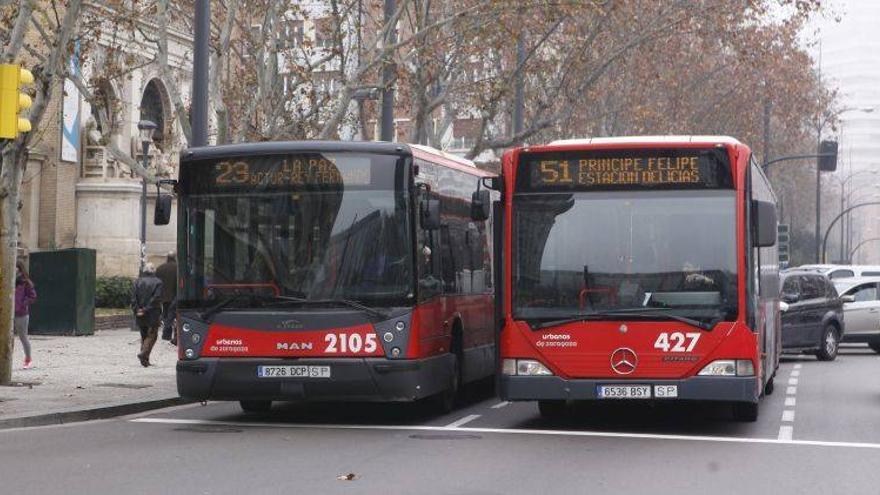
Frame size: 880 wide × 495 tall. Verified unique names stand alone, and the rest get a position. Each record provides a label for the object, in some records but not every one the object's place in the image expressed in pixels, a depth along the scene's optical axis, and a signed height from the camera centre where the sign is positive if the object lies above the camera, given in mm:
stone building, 40125 +1906
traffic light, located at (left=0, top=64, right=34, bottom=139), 15250 +1529
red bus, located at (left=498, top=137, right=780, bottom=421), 14688 -47
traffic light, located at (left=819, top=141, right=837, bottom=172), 49656 +3371
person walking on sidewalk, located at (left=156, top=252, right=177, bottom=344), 25606 -289
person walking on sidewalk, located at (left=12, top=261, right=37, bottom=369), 21953 -523
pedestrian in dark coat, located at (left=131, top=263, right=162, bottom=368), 23766 -666
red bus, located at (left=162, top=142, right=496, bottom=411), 15383 -85
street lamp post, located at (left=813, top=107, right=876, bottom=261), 60391 +5427
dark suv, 29578 -897
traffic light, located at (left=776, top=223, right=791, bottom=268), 39191 +627
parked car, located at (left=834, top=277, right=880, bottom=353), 33312 -935
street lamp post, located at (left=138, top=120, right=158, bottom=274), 36312 +2634
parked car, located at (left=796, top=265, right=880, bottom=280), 42375 -64
